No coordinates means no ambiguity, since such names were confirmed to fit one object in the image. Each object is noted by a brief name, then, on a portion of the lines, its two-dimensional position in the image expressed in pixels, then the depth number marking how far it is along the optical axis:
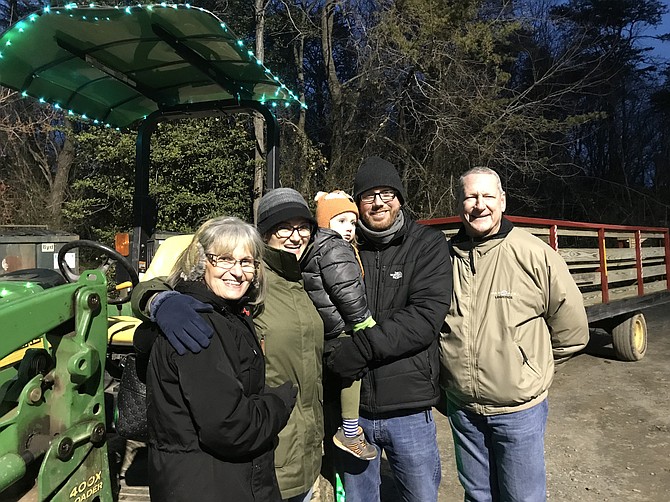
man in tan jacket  2.25
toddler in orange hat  2.17
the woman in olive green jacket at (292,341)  1.92
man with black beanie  2.17
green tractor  1.72
